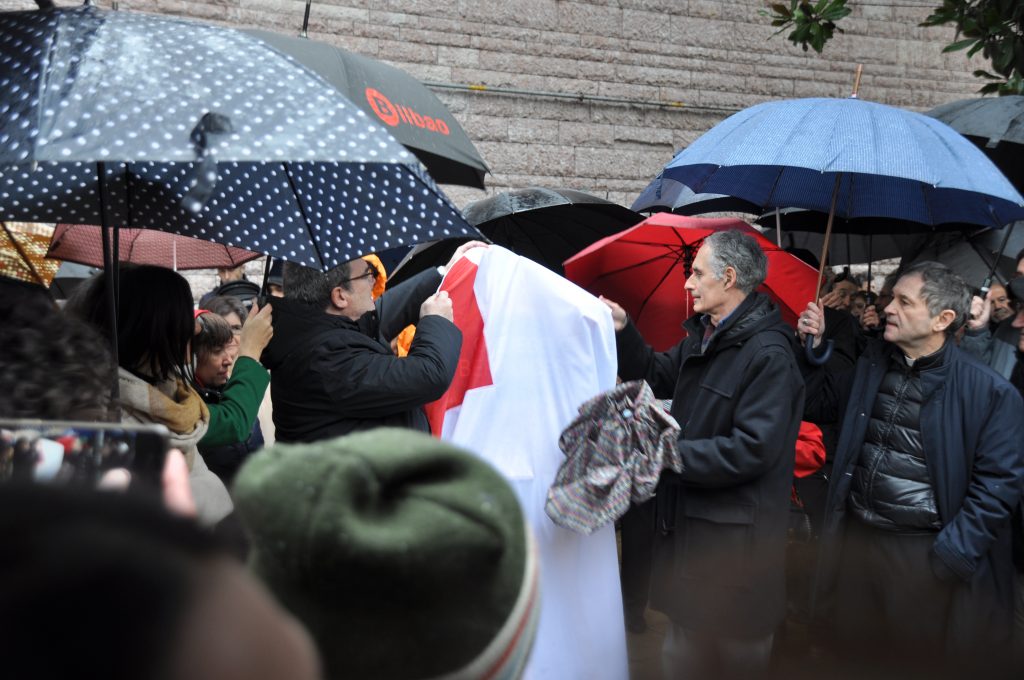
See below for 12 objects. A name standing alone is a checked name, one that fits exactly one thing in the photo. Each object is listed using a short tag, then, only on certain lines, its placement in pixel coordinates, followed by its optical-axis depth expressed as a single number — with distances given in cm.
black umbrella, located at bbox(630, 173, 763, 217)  556
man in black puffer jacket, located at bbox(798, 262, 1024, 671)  349
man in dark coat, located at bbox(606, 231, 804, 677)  330
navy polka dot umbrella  176
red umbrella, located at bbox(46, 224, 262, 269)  445
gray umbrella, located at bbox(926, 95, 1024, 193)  481
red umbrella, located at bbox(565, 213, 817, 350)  443
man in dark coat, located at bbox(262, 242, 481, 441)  298
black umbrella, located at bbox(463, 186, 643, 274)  533
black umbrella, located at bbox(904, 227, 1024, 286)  486
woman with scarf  249
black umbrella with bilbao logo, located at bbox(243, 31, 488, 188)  342
